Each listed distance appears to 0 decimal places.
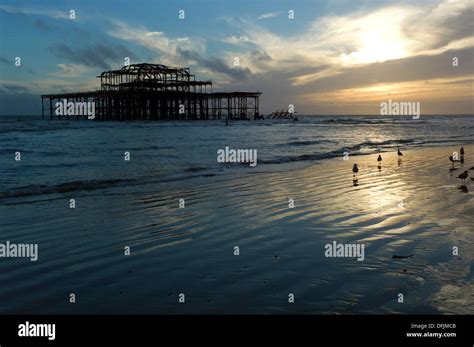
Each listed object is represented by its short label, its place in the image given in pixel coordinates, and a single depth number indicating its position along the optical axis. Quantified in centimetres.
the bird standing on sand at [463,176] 1199
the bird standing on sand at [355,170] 1418
